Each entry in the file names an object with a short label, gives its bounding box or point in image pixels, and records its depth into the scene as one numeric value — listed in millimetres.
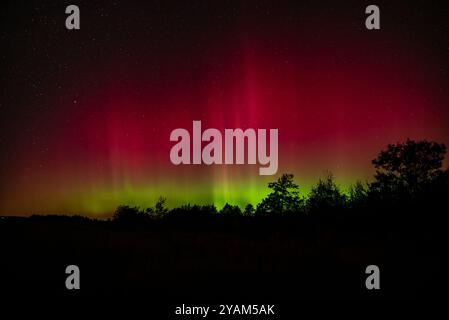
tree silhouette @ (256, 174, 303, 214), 38347
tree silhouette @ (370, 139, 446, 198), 24766
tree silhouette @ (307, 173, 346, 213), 30672
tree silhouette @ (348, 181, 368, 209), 24884
